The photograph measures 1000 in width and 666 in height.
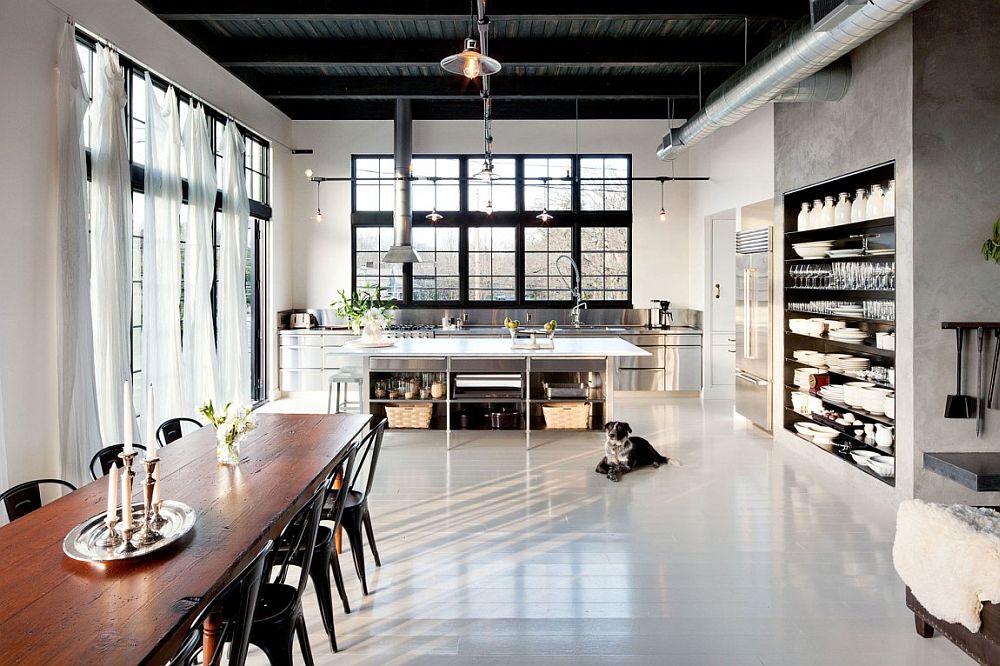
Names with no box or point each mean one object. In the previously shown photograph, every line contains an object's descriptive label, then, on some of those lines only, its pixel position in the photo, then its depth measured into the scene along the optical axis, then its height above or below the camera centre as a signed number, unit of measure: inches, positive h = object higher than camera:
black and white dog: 211.0 -46.1
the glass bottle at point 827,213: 211.9 +29.6
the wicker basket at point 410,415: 257.0 -40.7
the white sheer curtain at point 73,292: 158.6 +5.0
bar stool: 264.1 -26.1
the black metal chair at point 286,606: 84.8 -39.1
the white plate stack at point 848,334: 202.5 -8.8
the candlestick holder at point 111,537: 77.5 -26.4
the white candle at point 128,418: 71.5 -11.5
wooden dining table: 57.9 -27.8
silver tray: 75.6 -27.1
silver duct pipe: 133.7 +63.0
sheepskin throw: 96.0 -38.3
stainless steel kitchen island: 239.3 -26.6
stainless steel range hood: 337.7 +62.0
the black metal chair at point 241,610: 65.8 -30.0
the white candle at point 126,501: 77.7 -22.1
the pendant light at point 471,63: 123.9 +46.8
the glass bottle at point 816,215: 218.7 +30.2
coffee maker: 356.5 -4.0
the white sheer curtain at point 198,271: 229.4 +13.9
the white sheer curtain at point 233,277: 261.3 +13.4
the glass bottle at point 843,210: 204.5 +29.5
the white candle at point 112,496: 71.2 -20.0
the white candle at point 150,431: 75.0 -13.4
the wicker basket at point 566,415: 252.5 -40.3
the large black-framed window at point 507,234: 367.9 +41.7
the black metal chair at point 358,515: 125.3 -38.7
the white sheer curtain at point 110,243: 174.6 +18.3
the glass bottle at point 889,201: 180.5 +28.4
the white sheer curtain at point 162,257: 203.6 +17.1
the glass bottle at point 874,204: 187.3 +28.8
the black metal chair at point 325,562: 106.7 -41.1
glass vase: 114.6 -23.8
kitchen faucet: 362.0 +6.2
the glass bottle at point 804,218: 228.2 +30.2
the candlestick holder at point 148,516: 78.0 -25.0
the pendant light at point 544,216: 335.6 +46.4
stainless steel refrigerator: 253.4 -7.6
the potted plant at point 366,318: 255.3 -3.4
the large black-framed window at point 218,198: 206.2 +46.6
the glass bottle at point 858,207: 196.6 +29.2
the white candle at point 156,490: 81.6 -22.1
